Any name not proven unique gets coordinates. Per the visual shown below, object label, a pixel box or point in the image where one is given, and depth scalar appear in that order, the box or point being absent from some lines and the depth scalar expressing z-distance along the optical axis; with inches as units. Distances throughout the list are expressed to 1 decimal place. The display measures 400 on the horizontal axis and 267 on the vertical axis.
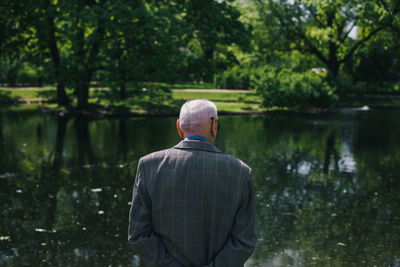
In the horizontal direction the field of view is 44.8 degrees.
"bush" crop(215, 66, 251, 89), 1635.1
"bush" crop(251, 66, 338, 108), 1120.8
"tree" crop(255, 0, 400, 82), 1519.4
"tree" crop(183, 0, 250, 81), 1052.5
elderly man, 106.8
